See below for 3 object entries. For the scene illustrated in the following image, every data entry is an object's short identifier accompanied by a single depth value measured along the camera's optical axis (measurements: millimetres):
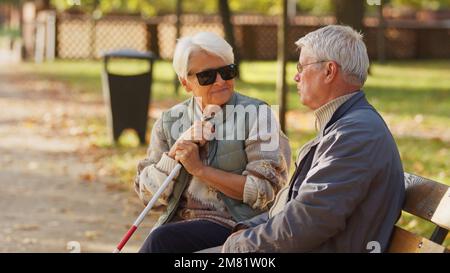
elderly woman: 4551
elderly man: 3684
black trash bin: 12617
